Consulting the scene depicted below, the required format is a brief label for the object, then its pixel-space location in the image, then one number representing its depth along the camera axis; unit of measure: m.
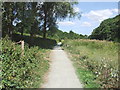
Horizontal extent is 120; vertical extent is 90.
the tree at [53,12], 27.39
